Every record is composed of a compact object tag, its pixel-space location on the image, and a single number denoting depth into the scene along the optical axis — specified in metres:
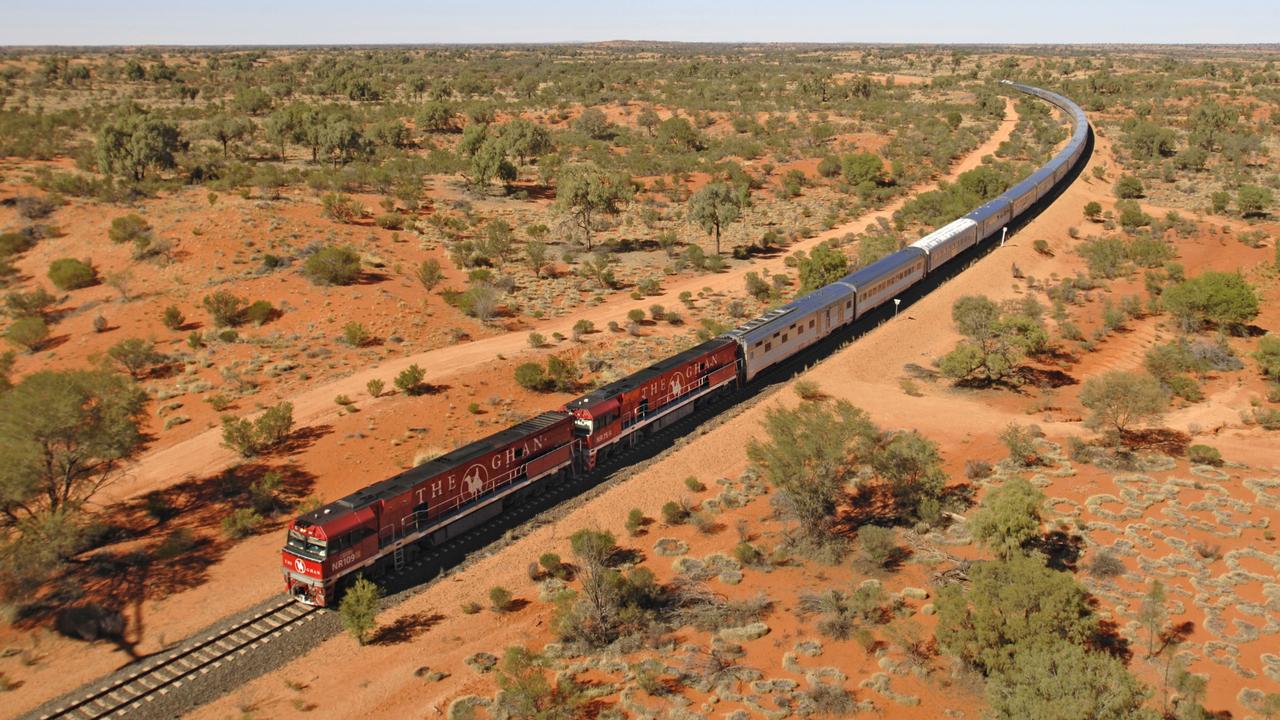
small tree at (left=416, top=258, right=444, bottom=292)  54.72
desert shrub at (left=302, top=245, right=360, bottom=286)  53.00
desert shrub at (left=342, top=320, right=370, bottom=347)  46.47
